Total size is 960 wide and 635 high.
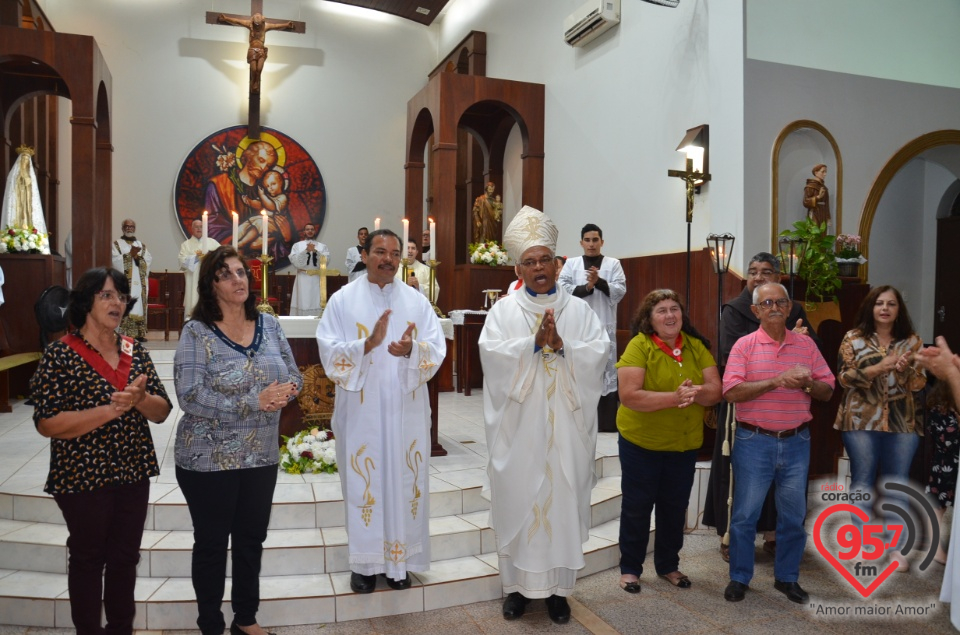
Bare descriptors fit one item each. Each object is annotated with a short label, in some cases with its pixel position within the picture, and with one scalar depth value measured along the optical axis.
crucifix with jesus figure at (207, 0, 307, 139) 11.73
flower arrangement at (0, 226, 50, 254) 7.84
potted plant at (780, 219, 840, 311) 5.82
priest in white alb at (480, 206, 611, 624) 3.48
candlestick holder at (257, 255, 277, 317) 4.77
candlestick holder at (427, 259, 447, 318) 5.83
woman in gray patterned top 2.89
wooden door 7.51
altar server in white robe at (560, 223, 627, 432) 6.46
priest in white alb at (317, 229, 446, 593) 3.57
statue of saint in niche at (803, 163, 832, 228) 6.35
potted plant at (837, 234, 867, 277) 6.16
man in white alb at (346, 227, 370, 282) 9.40
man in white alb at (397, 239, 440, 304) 8.52
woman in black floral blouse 2.70
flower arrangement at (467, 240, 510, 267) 9.29
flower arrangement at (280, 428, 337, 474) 4.81
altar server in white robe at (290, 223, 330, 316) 10.96
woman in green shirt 3.70
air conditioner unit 7.85
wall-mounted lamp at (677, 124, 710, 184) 6.53
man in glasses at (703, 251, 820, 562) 4.32
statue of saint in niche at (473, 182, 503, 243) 10.25
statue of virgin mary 8.55
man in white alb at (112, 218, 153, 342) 9.55
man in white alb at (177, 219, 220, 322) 10.13
